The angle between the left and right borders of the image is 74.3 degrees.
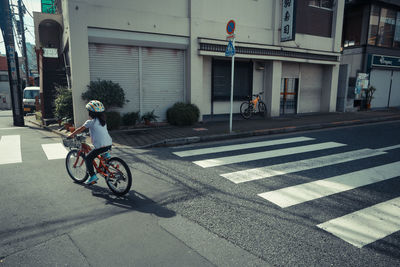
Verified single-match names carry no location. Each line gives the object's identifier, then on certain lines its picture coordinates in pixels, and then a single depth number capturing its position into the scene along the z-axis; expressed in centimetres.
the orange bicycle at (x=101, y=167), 456
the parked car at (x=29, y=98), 2030
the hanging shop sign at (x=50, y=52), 1438
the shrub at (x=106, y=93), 975
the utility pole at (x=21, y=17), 2265
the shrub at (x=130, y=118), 1095
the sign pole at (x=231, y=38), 905
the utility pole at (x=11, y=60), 1348
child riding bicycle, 464
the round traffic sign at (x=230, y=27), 899
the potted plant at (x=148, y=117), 1140
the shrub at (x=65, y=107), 1074
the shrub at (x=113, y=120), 1016
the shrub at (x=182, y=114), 1127
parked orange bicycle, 1391
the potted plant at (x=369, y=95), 1888
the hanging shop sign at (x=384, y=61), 1886
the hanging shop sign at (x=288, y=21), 1336
